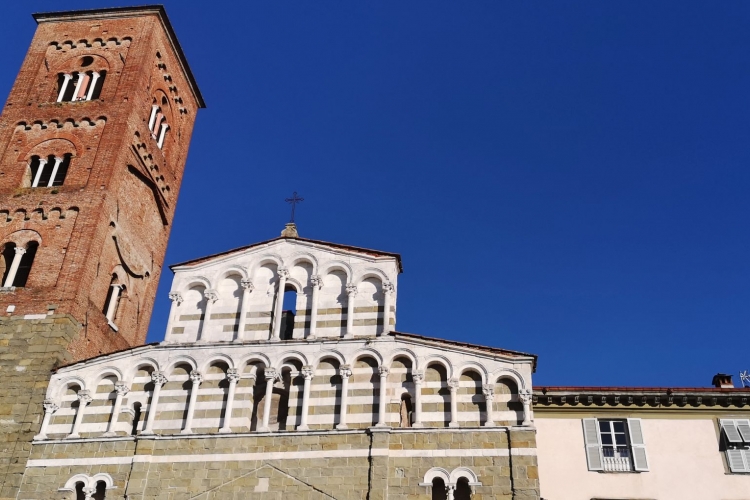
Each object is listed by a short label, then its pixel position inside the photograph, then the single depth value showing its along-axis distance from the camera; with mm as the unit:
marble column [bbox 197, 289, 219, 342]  21030
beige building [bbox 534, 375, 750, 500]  18531
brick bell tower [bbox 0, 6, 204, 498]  21594
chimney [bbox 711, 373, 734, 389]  21422
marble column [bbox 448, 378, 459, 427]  18453
